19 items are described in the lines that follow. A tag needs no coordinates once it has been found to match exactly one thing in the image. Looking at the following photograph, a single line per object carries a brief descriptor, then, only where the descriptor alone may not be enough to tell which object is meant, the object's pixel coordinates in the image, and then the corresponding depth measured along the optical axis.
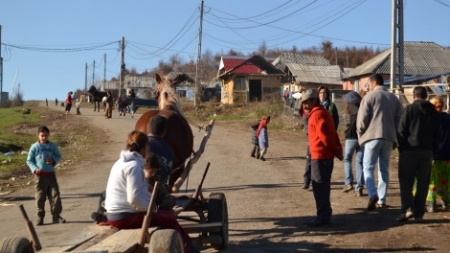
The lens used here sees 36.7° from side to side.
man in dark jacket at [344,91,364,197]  12.25
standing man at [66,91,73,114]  52.53
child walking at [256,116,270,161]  20.38
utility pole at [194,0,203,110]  50.99
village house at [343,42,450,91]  49.28
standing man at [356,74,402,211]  10.65
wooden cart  5.46
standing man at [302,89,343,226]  9.96
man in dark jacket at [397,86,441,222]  9.81
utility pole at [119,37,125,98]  69.51
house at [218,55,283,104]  62.81
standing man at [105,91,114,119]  45.02
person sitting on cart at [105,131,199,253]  6.24
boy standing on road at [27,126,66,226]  11.42
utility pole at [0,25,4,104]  79.39
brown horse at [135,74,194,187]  9.62
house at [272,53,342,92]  62.00
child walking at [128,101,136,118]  49.65
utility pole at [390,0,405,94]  23.56
